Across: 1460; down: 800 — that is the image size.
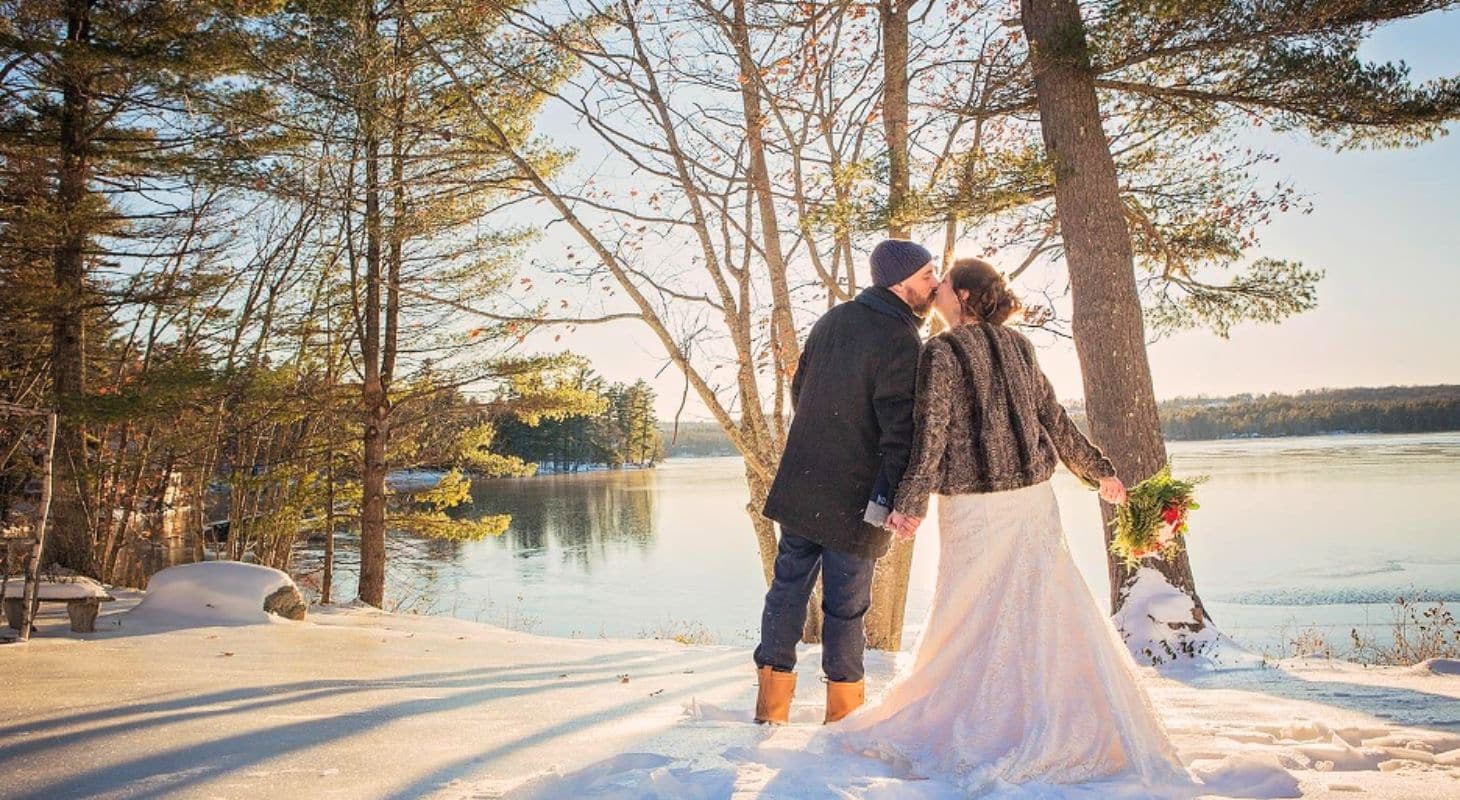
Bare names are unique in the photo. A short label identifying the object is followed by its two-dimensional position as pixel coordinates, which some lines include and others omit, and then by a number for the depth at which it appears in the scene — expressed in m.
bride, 2.86
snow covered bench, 6.14
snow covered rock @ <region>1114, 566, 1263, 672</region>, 5.56
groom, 3.49
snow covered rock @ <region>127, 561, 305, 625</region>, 6.98
